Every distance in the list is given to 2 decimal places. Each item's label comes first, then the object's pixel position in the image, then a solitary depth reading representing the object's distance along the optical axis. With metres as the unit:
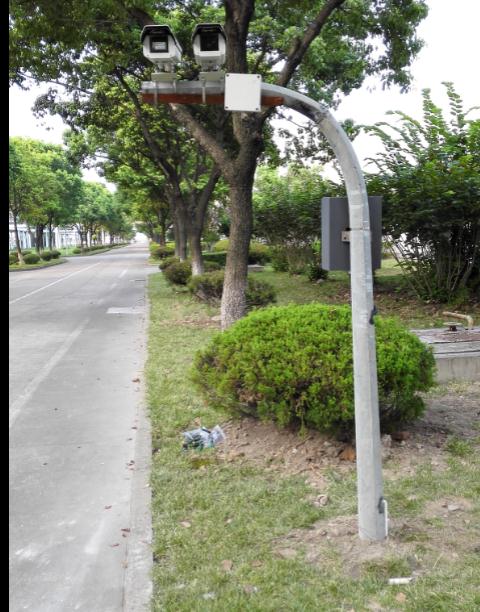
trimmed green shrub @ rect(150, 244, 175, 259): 41.92
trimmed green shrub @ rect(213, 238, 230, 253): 40.22
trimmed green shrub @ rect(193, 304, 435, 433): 4.64
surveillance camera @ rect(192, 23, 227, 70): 3.35
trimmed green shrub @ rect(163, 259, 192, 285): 19.14
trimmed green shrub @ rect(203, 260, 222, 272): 19.78
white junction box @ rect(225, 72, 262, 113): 3.27
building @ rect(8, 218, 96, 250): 89.55
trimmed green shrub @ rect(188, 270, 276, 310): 14.72
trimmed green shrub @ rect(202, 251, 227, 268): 32.71
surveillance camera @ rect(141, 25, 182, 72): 3.35
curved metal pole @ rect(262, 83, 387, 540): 3.35
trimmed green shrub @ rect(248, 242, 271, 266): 30.43
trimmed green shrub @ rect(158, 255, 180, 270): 24.86
